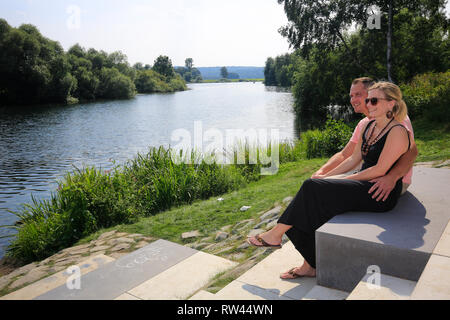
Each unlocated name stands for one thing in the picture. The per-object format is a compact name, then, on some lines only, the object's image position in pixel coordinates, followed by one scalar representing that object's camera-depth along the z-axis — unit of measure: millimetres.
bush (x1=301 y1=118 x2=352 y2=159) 11070
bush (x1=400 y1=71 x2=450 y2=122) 13039
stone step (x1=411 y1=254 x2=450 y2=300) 1715
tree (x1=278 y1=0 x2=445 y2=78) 18828
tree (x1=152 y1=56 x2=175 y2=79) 113062
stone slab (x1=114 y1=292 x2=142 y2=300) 2766
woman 2711
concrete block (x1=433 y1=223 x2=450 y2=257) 2124
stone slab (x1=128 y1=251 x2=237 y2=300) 2881
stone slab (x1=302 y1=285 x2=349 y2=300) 2296
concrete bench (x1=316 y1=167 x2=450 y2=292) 2152
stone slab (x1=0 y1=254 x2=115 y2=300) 3495
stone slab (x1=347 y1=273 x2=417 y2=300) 1900
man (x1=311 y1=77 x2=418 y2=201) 2742
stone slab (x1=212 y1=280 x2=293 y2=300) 2348
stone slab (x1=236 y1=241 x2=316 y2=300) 2480
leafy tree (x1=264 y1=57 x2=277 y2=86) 111569
